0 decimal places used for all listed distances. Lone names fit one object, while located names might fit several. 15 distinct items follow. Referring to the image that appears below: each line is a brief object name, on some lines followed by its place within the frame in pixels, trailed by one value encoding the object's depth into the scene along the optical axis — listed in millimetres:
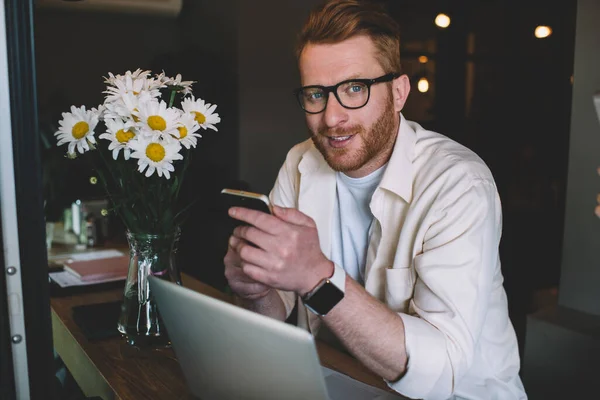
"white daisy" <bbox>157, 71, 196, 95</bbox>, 1314
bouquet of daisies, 1207
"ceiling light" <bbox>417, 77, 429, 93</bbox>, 4520
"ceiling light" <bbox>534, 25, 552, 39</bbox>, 4332
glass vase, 1284
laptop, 729
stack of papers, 1972
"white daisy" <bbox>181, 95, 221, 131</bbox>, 1287
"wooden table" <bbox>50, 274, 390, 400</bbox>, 1170
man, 1003
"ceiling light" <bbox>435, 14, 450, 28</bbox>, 4408
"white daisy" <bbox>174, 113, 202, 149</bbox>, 1241
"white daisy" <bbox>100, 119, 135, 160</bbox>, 1208
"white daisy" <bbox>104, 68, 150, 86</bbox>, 1252
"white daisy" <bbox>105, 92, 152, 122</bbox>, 1204
